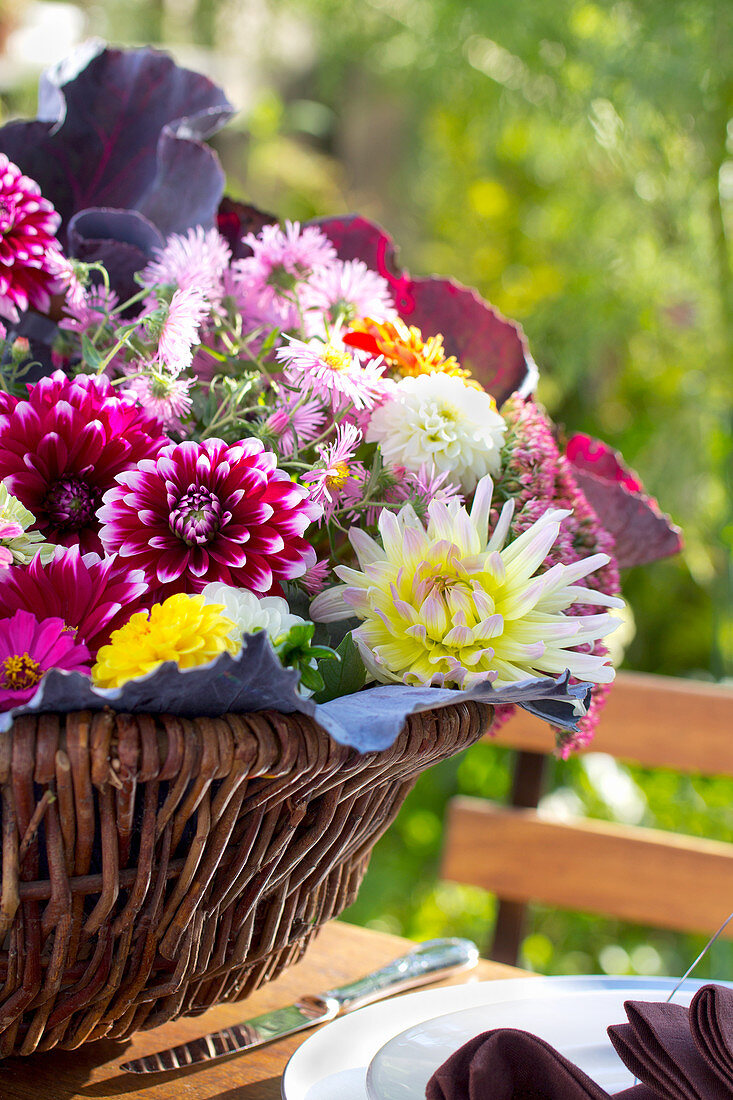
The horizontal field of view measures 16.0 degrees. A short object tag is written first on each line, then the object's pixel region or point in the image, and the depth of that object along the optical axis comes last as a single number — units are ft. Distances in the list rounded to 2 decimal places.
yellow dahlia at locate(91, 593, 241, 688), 3.51
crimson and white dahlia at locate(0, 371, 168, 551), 3.77
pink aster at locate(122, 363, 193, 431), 3.81
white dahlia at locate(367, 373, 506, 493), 3.94
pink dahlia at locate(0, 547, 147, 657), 3.64
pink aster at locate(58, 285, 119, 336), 4.03
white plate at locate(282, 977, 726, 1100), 3.61
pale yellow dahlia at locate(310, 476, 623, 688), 3.70
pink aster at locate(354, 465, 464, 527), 3.88
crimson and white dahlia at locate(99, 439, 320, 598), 3.70
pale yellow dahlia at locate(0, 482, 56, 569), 3.64
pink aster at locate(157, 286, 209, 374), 3.83
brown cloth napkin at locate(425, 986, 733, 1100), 3.46
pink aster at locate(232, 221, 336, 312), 4.15
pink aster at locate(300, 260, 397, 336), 4.17
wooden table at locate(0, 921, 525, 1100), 3.82
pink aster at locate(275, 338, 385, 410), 3.85
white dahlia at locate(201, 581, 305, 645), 3.62
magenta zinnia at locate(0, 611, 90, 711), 3.53
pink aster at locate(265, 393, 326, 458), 3.89
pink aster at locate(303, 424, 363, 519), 3.80
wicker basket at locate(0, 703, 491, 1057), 3.42
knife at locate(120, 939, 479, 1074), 3.93
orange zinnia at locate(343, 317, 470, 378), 4.07
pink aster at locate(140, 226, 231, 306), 3.99
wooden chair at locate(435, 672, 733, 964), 6.40
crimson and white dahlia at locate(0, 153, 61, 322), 3.95
